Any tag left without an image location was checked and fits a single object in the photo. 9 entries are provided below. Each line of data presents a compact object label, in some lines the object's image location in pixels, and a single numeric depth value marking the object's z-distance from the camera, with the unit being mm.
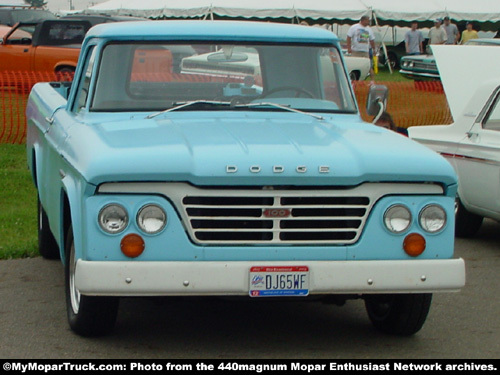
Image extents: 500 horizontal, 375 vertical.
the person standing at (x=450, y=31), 35312
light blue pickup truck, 5164
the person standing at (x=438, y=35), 35000
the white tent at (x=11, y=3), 38781
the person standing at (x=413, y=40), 35844
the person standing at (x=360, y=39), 26328
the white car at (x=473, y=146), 8844
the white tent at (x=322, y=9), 34875
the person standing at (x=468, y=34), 35188
